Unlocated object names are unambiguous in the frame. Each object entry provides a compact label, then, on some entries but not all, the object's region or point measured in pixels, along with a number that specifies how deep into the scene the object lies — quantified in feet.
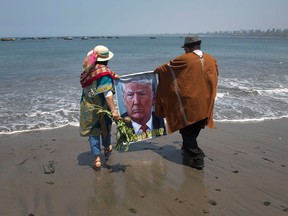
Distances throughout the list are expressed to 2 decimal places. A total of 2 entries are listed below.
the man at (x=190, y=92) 13.64
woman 12.90
